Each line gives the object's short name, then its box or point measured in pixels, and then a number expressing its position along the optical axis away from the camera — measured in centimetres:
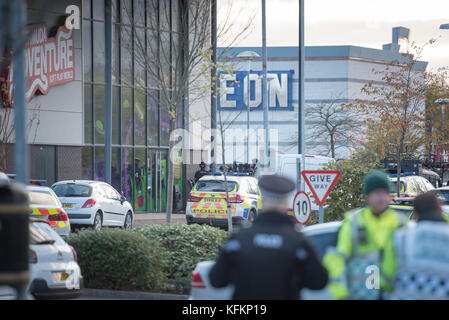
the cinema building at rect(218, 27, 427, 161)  6538
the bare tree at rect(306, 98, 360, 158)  5412
